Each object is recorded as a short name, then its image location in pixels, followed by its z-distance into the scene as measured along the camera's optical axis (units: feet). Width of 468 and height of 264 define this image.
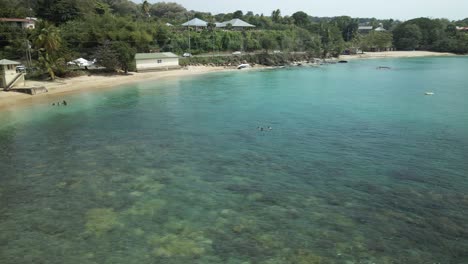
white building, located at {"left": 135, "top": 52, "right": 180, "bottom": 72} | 230.21
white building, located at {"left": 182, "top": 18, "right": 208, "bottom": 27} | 350.56
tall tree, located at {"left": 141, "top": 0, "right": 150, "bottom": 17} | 408.59
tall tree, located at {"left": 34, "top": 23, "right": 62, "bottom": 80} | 168.45
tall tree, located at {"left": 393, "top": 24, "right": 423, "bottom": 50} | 522.47
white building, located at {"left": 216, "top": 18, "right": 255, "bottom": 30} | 383.30
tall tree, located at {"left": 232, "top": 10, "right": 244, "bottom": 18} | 499.71
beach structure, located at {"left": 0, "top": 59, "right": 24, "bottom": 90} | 143.95
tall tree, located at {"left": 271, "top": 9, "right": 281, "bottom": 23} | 503.49
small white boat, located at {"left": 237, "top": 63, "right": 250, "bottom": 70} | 285.23
